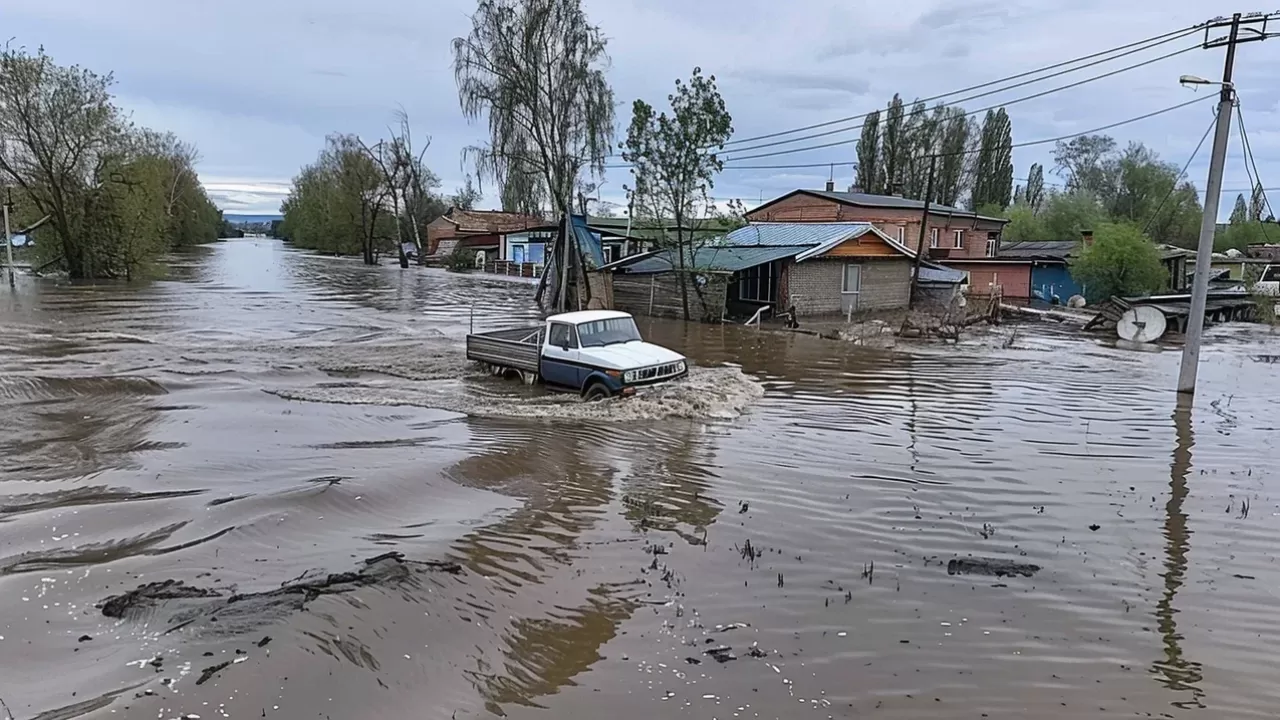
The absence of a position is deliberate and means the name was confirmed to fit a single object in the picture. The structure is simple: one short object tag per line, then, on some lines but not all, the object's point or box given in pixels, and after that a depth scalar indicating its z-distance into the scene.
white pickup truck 14.47
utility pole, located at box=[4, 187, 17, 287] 37.68
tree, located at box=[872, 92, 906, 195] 68.50
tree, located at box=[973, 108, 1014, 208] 73.56
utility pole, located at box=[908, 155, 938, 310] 36.22
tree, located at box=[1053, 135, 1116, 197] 77.89
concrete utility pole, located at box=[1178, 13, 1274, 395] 15.48
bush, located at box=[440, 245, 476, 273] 75.39
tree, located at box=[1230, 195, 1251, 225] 75.25
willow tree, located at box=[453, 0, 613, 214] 35.72
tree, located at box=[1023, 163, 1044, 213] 90.25
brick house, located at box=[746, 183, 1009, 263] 46.81
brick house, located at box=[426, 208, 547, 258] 89.38
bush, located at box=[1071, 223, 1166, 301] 38.44
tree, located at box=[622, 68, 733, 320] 31.73
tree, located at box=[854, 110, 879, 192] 69.94
